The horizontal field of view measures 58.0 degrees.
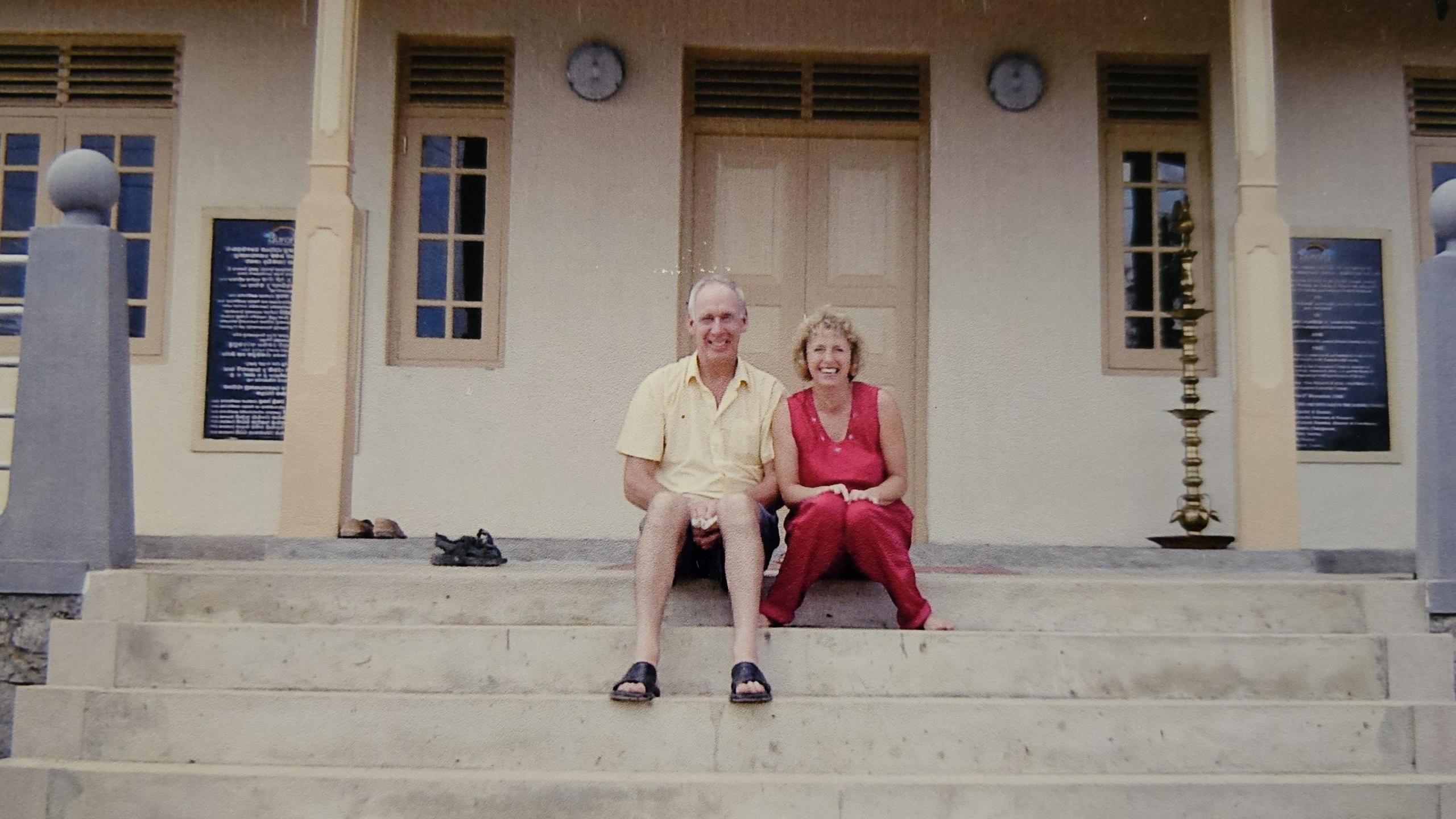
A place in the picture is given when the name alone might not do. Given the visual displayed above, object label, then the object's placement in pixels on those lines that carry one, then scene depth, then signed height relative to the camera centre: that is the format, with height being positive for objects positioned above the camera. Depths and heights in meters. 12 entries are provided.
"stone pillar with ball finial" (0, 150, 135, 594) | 4.19 +0.15
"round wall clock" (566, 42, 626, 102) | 7.32 +2.19
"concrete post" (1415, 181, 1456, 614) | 4.28 +0.14
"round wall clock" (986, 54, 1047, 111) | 7.36 +2.17
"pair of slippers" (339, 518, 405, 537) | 5.95 -0.31
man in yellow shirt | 4.16 +0.10
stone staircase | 3.48 -0.68
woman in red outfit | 4.07 -0.03
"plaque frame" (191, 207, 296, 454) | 7.25 +0.75
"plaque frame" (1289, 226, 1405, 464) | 7.24 +0.63
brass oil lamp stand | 6.61 +0.28
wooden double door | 7.41 +1.30
